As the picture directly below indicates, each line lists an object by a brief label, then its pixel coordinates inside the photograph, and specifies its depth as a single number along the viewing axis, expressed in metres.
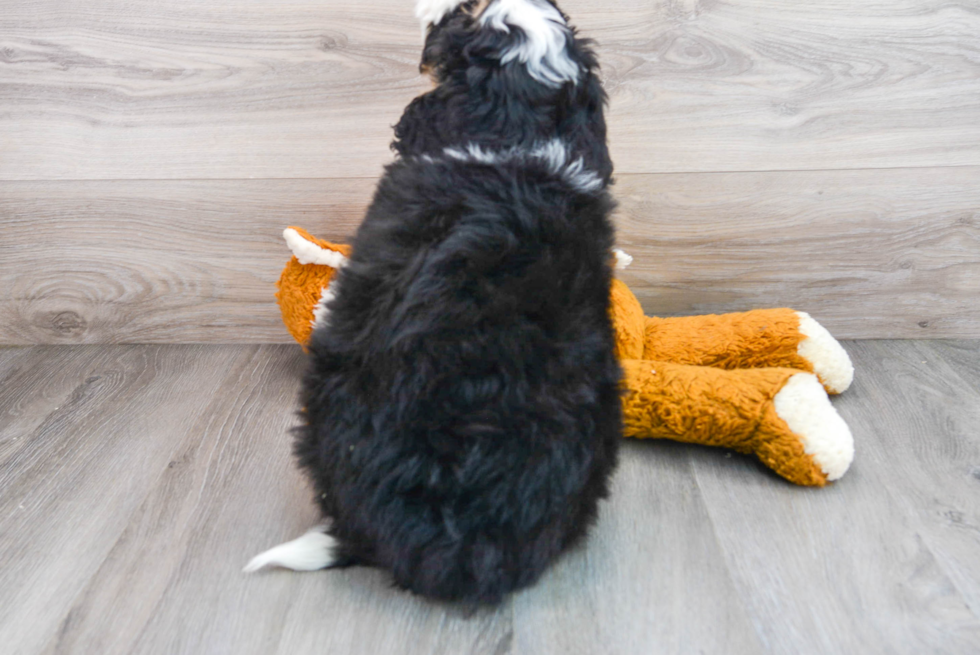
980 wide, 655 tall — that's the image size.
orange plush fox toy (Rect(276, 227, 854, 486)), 1.11
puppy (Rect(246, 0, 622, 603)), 0.83
